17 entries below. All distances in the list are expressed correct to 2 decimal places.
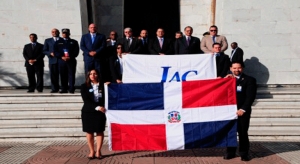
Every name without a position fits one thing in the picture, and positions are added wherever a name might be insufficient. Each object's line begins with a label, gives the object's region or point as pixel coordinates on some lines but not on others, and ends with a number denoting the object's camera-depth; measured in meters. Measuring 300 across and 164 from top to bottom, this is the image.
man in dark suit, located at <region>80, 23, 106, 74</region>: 10.19
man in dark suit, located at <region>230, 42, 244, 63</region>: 11.85
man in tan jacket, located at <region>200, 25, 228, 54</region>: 10.27
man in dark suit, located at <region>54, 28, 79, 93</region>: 10.70
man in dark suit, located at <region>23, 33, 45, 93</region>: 11.16
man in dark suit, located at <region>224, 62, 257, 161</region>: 6.77
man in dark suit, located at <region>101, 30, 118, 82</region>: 10.41
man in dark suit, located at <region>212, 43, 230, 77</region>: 8.98
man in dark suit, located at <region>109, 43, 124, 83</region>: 9.16
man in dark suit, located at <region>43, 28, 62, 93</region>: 10.77
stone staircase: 8.97
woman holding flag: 6.85
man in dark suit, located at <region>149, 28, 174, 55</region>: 10.23
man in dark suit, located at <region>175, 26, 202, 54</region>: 10.27
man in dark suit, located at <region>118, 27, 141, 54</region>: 10.04
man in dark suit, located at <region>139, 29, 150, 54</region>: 10.30
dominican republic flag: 6.78
